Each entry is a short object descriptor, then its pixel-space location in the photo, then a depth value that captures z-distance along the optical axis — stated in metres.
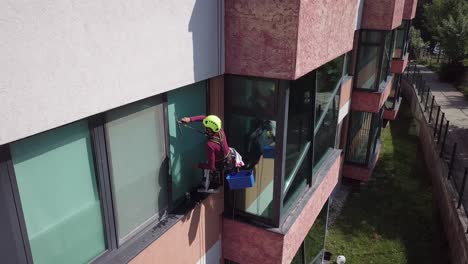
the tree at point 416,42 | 37.59
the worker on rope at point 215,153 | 4.86
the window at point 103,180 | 3.22
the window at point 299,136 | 5.69
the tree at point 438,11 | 32.47
